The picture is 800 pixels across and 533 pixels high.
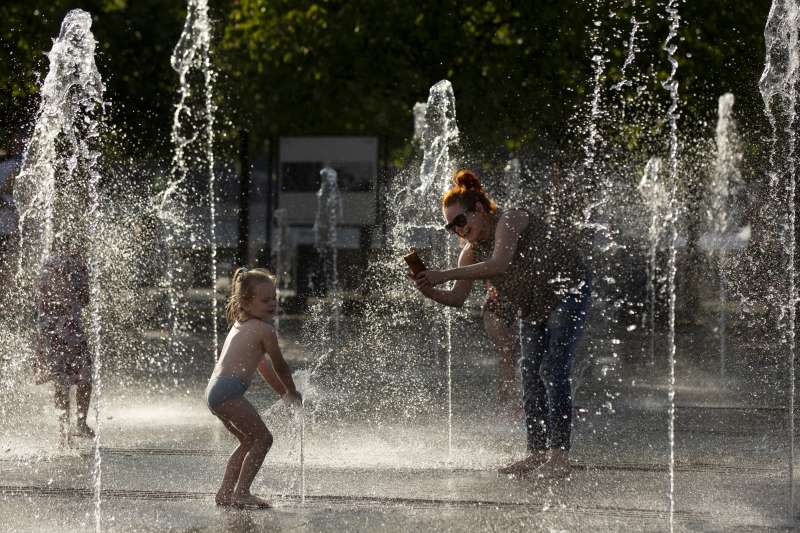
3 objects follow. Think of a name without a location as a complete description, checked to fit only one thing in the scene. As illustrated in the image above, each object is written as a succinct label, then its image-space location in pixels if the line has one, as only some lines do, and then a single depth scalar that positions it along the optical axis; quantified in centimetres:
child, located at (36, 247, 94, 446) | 1622
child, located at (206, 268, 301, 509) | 1211
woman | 1381
